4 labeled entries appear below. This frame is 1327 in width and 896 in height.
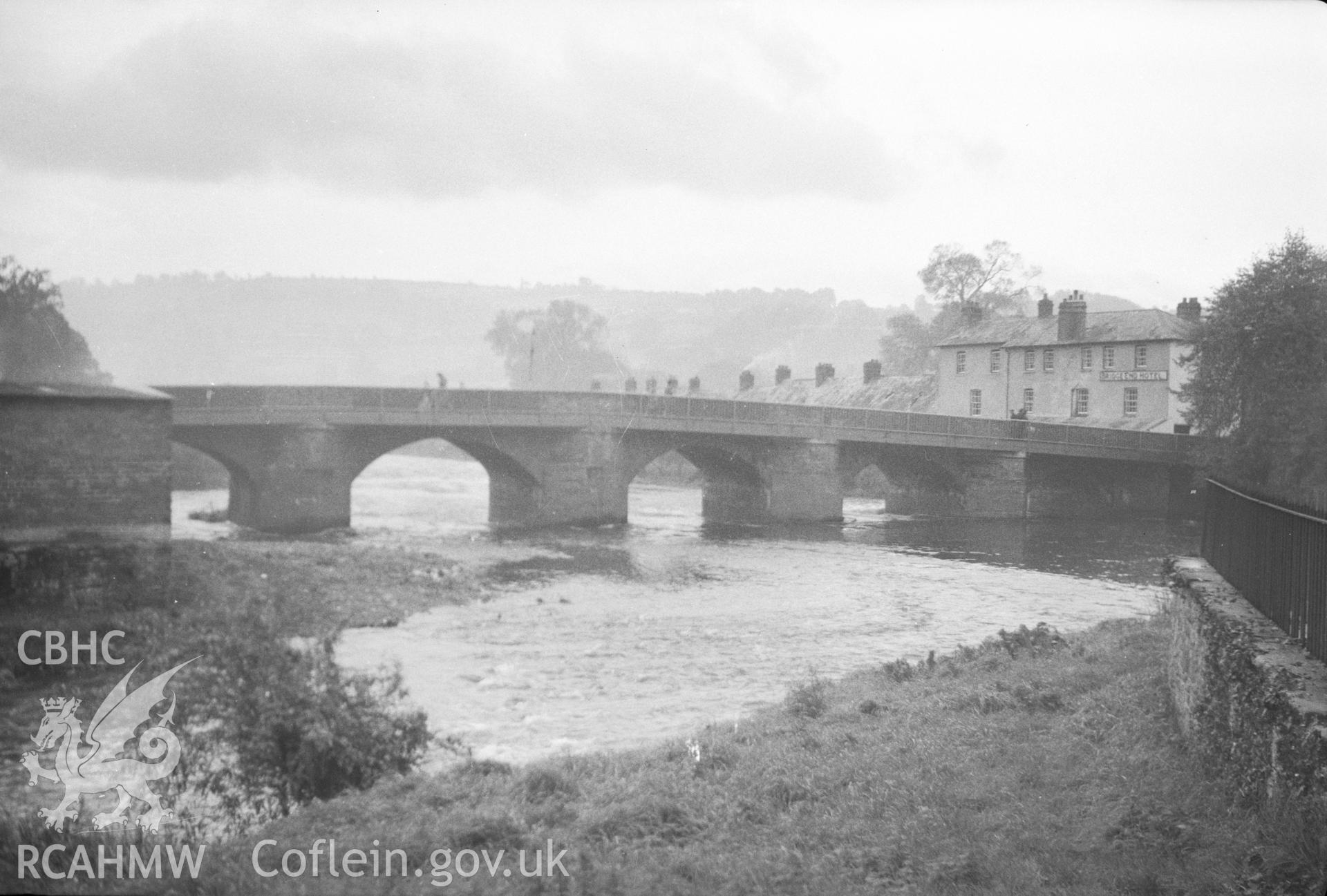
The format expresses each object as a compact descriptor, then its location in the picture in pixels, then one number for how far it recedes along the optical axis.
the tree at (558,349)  75.69
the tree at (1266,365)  32.94
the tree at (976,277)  64.88
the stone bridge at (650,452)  35.44
